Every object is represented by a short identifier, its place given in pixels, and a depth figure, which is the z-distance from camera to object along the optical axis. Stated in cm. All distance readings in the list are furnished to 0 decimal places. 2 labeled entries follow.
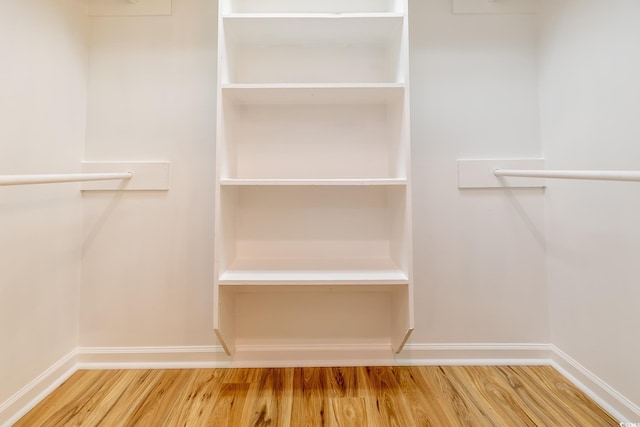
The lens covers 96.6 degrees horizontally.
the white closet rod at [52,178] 78
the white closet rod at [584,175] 75
